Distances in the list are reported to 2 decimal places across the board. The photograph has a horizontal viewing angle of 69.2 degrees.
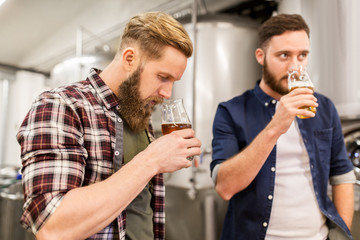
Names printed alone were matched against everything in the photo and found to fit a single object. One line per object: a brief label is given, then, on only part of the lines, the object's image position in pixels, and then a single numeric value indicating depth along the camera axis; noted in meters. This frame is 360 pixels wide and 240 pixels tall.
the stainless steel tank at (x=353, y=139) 2.13
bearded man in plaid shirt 0.74
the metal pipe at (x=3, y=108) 5.85
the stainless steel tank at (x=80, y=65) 3.92
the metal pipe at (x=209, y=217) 2.67
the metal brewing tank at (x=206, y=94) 2.70
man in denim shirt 1.26
